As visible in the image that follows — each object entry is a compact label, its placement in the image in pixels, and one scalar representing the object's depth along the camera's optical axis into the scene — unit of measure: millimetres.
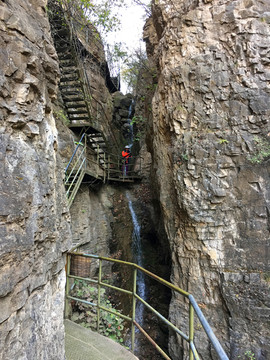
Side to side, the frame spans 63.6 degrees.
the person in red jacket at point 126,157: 12242
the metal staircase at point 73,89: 7254
